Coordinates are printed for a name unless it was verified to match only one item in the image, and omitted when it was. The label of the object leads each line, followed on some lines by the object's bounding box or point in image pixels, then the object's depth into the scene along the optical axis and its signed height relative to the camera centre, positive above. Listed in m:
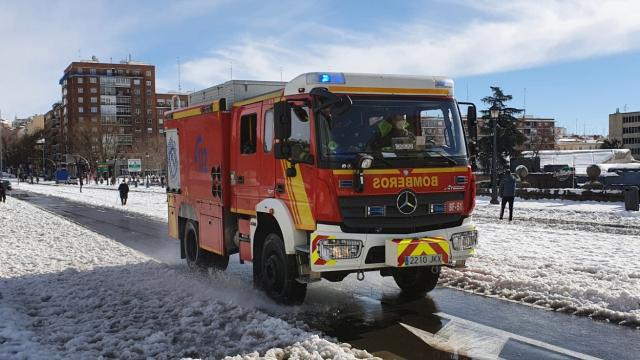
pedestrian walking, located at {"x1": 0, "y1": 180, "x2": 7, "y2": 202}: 35.63 -1.42
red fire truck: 6.54 -0.19
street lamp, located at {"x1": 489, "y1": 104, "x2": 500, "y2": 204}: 27.32 -0.72
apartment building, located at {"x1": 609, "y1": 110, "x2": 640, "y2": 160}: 135.75 +7.10
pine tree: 55.66 +2.66
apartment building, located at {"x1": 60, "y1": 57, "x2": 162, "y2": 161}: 140.75 +16.34
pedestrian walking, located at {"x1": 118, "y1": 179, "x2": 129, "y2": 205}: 33.40 -1.47
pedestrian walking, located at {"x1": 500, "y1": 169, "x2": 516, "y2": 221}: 19.64 -0.87
